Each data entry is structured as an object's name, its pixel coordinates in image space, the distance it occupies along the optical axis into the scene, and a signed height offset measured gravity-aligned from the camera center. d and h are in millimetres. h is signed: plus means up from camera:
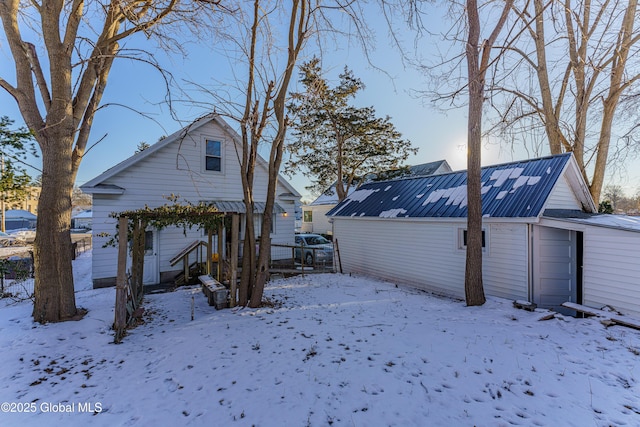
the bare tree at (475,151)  6992 +1599
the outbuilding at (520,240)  6355 -677
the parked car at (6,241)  19238 -1615
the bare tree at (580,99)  10664 +4746
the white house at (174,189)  9578 +1028
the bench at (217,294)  7008 -1936
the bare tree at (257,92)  7004 +3140
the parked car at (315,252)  14447 -1888
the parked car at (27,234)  23723 -1505
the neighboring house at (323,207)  25803 +997
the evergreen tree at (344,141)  17797 +4878
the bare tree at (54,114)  5762 +2144
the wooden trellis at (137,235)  5355 -412
